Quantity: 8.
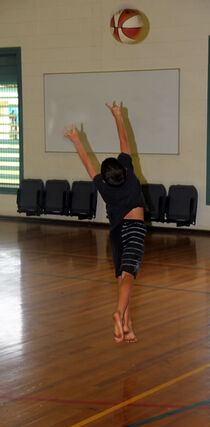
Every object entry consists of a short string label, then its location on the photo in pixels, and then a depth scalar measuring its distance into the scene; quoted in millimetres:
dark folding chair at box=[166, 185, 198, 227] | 11430
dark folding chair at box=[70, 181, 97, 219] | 12375
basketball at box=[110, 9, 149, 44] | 9742
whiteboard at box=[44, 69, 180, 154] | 11883
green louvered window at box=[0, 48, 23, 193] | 13633
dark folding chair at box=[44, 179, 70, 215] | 12680
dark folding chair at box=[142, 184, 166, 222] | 11672
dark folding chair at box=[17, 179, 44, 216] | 12969
